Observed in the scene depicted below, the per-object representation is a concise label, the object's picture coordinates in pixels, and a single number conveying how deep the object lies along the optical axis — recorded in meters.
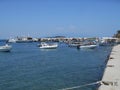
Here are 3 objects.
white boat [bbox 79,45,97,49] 36.51
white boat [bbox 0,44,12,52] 31.64
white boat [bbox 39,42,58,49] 37.59
